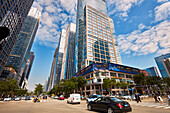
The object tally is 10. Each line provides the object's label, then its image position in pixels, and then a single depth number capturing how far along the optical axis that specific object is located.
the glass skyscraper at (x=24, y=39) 105.75
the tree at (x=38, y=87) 74.40
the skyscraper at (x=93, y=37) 76.06
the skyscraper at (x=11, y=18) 45.55
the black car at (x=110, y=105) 6.68
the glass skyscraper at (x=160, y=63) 161.50
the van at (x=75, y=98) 16.83
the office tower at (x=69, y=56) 124.75
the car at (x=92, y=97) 19.18
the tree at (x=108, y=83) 38.78
